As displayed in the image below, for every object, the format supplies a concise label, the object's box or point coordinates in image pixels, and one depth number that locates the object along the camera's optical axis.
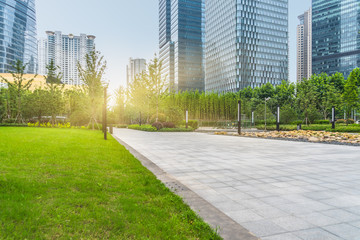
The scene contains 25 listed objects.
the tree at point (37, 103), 29.11
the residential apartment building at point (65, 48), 188.00
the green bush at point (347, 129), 20.11
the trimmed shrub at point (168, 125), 27.80
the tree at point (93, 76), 23.91
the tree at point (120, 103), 51.13
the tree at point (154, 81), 33.52
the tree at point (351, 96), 39.03
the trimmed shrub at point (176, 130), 26.23
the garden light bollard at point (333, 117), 22.28
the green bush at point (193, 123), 32.44
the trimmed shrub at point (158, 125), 26.92
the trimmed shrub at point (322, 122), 34.49
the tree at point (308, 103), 33.67
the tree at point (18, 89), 28.98
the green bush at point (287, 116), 36.31
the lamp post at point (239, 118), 19.67
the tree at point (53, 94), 29.41
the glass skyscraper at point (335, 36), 120.85
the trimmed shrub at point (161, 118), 32.48
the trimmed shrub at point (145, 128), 26.36
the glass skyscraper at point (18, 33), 112.31
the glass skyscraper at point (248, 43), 100.19
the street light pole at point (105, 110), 13.79
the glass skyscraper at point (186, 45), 127.31
